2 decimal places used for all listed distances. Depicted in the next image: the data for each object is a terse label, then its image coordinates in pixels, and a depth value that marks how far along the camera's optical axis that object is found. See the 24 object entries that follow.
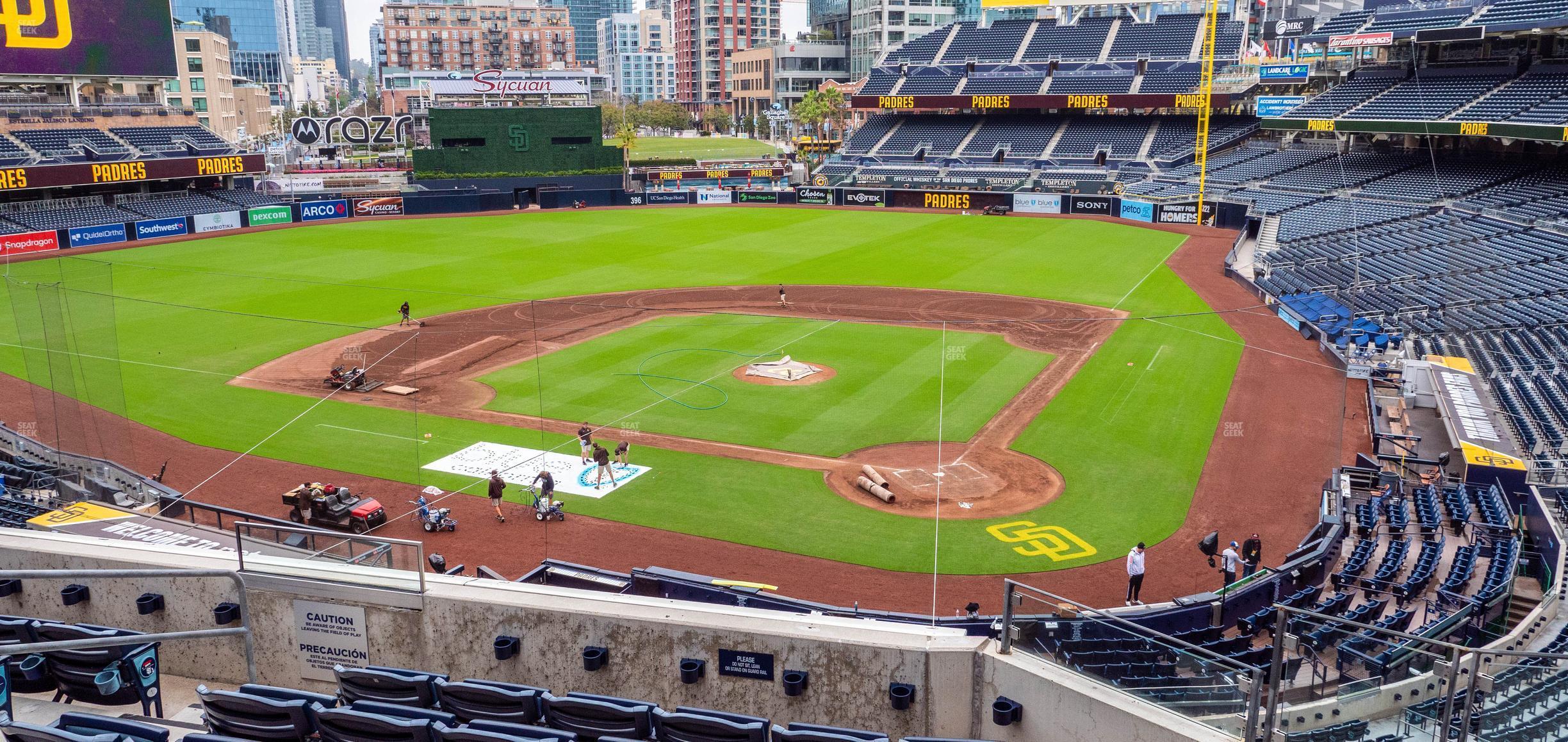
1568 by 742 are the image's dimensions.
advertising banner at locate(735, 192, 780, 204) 79.25
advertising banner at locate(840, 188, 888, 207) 76.06
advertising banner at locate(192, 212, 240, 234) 62.00
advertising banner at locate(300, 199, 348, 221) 68.44
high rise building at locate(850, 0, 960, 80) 137.62
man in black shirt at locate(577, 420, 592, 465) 23.31
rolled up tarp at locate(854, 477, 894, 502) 21.62
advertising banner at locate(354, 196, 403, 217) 71.00
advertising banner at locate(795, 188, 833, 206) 77.88
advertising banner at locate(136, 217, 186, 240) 59.44
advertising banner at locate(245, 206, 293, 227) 65.44
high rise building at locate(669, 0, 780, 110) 189.88
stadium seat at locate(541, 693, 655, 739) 8.58
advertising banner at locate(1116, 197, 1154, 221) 66.00
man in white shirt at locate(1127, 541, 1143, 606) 17.36
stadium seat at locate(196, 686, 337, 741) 8.34
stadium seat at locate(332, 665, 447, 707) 9.03
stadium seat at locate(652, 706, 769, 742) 8.34
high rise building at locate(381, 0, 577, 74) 171.50
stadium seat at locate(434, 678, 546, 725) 8.72
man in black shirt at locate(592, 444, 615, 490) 22.58
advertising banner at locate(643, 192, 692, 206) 79.12
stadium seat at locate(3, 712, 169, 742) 7.20
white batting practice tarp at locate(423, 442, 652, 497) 22.50
